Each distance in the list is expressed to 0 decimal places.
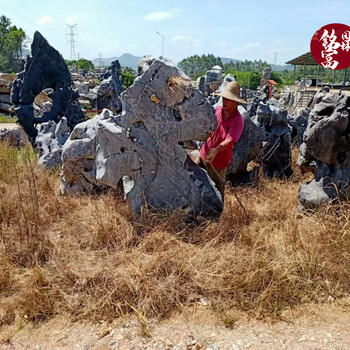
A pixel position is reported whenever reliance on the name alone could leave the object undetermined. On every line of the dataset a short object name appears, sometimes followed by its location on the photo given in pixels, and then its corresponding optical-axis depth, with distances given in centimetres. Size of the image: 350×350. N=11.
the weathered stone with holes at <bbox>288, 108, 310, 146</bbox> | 616
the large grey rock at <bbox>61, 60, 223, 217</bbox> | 313
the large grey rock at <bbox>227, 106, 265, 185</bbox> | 464
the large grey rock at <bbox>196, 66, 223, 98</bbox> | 1294
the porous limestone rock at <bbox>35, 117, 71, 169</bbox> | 509
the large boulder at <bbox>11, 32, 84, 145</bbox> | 629
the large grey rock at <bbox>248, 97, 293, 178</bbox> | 496
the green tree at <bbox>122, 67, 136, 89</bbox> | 2514
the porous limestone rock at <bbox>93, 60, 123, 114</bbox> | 888
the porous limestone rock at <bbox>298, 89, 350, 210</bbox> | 308
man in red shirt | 309
